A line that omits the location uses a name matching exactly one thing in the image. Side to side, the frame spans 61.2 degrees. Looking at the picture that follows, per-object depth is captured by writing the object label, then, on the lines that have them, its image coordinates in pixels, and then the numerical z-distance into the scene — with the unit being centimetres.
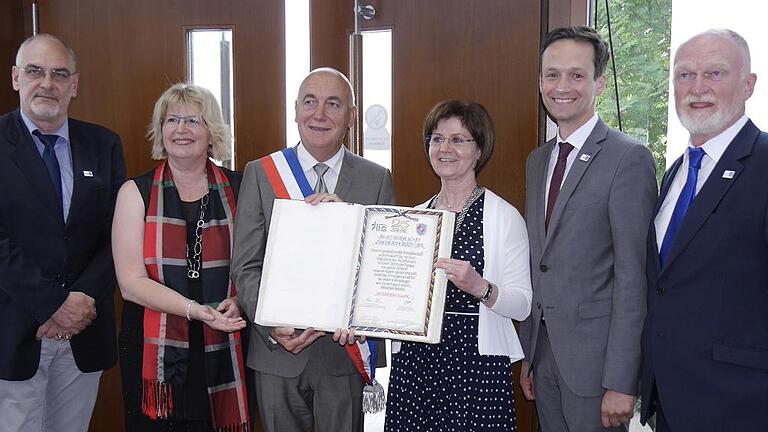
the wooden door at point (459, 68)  297
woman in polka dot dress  206
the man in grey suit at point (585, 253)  193
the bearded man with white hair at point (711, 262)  168
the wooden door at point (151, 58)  322
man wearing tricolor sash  221
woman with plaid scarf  231
